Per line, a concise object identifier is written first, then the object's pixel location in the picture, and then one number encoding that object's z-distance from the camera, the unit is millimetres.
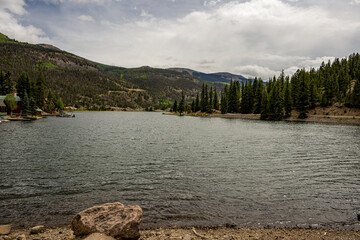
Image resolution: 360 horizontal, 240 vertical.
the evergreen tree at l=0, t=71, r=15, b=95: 128375
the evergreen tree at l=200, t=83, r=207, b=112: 190050
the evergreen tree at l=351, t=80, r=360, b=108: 113744
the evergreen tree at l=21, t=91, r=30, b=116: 107162
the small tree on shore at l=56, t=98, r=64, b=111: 170238
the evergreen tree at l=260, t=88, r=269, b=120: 128375
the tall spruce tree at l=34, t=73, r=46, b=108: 131775
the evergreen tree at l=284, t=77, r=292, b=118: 123675
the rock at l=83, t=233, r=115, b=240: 8414
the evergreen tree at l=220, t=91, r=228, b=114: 170125
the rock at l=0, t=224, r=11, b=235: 10641
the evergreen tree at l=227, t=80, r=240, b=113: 166375
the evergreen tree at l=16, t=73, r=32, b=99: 121588
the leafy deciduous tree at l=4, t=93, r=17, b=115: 104375
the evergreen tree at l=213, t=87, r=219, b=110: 188750
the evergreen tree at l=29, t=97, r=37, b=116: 109169
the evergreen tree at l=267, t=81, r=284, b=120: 123688
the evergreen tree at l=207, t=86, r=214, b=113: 181250
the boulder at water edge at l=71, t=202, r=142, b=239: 8984
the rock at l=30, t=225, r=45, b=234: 10891
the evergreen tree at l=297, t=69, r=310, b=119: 119688
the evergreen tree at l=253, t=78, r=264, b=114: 145500
